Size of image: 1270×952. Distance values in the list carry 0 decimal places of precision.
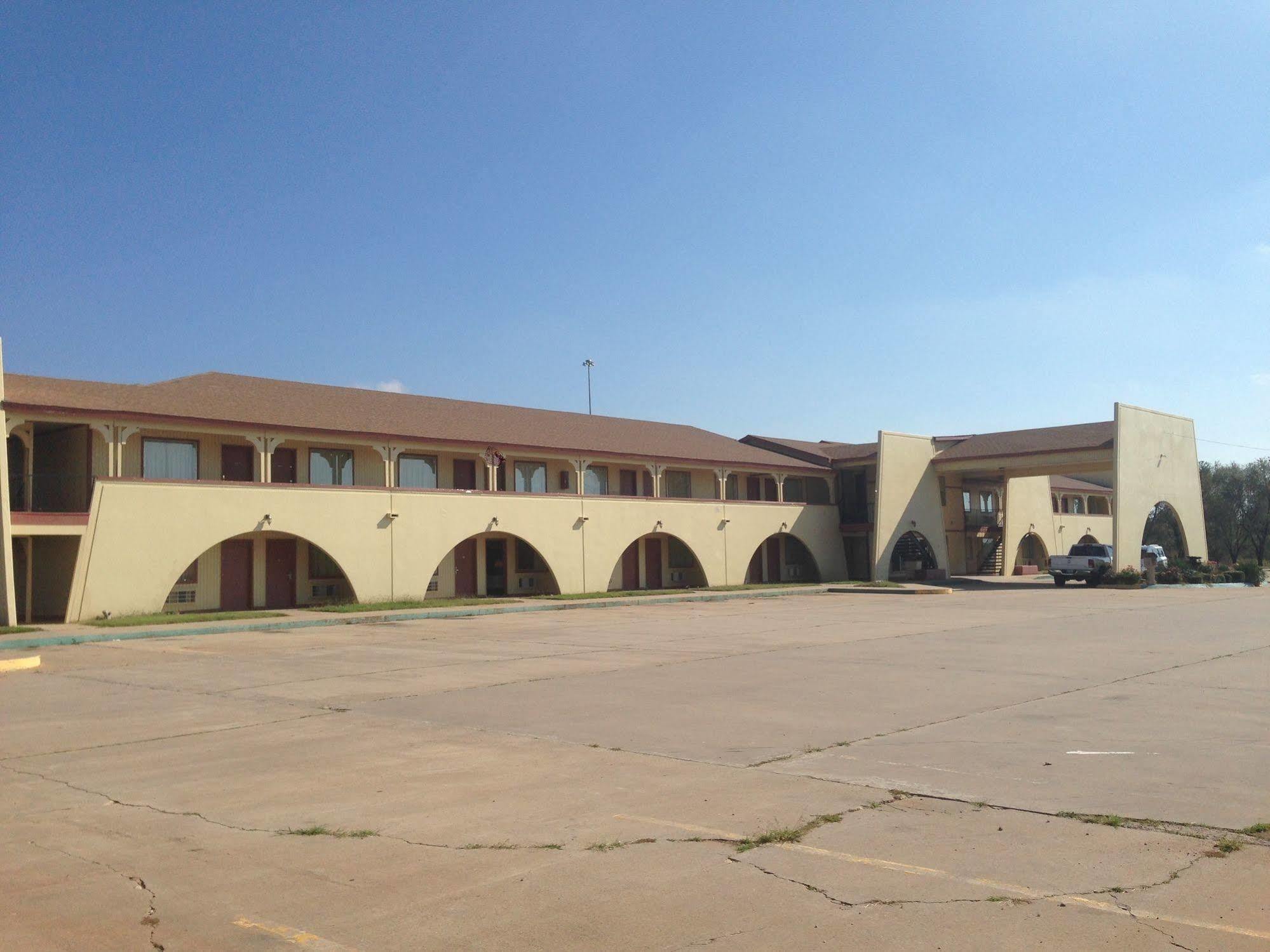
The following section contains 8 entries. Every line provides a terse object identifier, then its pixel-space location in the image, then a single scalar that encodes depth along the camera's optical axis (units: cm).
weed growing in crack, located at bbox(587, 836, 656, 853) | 673
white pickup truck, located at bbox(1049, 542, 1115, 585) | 4503
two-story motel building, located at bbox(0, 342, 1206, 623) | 2791
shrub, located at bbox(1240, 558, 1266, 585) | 4622
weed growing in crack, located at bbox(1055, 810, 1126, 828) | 708
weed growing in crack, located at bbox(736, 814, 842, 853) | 677
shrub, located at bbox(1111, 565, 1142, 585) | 4284
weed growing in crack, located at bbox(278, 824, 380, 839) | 717
